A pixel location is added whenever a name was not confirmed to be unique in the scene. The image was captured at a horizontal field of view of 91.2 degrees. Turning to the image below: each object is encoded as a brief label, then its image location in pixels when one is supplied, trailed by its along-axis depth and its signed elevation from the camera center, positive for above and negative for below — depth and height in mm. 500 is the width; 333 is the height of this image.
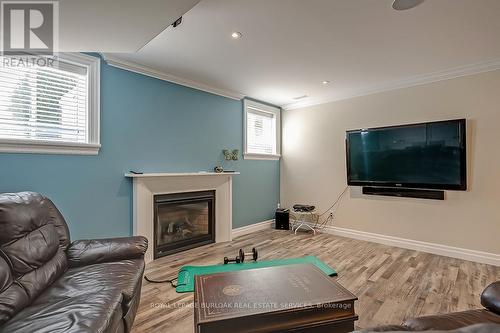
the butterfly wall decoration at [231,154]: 4105 +226
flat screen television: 3160 +176
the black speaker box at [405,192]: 3375 -362
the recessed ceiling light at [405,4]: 1905 +1300
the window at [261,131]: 4614 +747
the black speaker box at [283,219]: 4789 -1012
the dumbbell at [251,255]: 2902 -1096
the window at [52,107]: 2279 +612
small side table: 4605 -1056
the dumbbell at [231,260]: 2934 -1126
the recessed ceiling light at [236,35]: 2365 +1300
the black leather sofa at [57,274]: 1241 -743
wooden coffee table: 931 -567
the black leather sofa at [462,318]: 1042 -695
